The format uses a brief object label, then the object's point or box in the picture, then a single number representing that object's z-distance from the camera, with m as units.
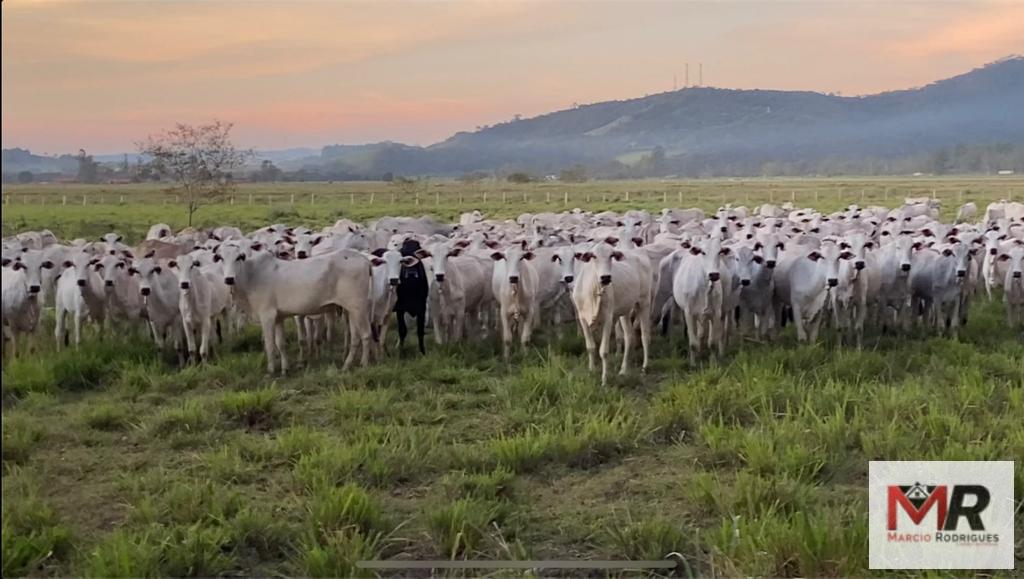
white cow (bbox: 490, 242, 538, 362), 11.74
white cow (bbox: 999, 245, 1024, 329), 13.20
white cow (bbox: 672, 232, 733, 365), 11.32
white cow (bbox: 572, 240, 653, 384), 10.45
